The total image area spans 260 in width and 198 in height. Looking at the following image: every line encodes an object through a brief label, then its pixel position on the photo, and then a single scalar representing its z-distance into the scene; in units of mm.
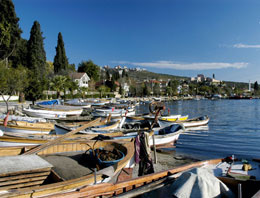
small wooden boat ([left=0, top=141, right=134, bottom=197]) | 4895
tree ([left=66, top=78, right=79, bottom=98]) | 57931
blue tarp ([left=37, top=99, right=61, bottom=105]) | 33438
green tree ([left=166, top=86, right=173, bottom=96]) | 132162
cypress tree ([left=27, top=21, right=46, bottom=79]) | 56406
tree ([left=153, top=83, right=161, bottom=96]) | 124700
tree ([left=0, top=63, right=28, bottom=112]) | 26438
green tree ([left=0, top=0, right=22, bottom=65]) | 38716
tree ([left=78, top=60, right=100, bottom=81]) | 98312
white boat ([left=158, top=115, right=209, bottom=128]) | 22969
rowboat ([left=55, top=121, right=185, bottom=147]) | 14816
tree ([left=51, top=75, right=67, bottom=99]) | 47125
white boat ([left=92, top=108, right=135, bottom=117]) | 32281
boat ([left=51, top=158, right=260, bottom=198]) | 4793
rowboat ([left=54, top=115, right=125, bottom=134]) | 14945
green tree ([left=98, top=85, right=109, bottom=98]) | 75625
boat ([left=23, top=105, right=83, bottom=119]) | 26878
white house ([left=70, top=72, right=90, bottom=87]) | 76862
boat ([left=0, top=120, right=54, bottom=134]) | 14875
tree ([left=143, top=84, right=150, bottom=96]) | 112188
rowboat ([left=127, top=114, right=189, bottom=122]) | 25422
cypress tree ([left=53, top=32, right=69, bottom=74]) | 76062
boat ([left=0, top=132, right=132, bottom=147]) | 9812
